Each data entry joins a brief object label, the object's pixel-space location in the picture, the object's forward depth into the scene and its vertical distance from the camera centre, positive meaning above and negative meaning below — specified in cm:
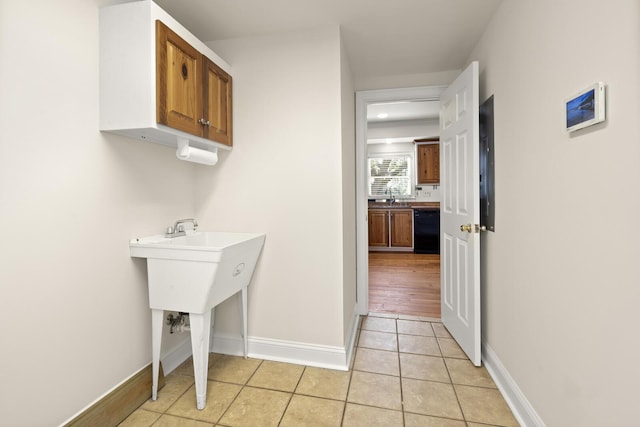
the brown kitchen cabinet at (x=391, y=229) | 614 -40
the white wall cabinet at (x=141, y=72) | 142 +69
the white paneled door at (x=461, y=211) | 200 -1
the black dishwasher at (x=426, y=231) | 590 -44
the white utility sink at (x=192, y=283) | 156 -39
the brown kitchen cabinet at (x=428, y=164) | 628 +98
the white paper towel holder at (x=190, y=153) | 171 +34
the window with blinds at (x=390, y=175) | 669 +79
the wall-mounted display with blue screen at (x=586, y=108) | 97 +35
